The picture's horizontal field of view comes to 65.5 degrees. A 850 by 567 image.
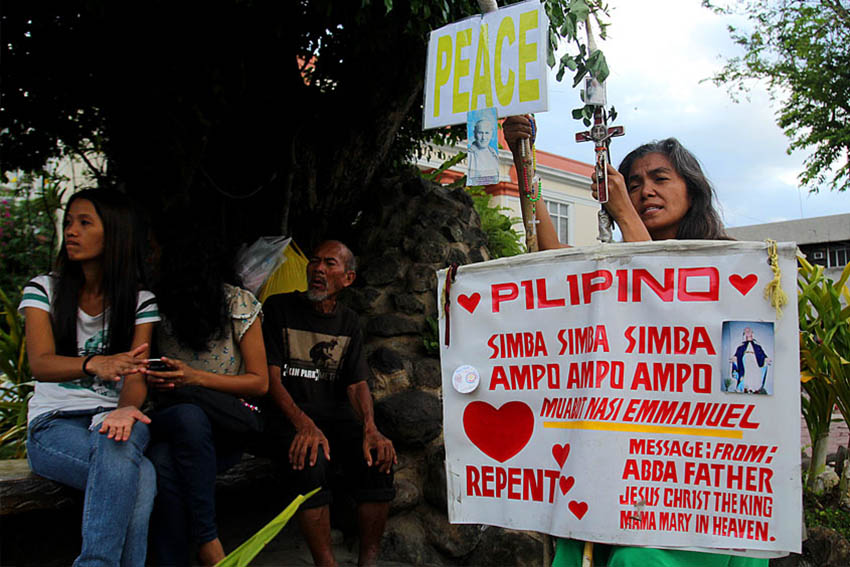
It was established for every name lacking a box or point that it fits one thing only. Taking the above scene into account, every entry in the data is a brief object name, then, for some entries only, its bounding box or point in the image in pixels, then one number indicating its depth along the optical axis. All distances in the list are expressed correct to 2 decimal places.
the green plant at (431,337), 4.46
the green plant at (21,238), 7.70
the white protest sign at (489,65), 2.05
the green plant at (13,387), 3.20
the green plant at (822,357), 3.49
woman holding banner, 2.20
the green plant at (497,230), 6.07
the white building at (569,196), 21.55
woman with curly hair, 2.63
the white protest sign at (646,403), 1.62
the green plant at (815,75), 14.38
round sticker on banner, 1.93
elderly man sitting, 3.09
